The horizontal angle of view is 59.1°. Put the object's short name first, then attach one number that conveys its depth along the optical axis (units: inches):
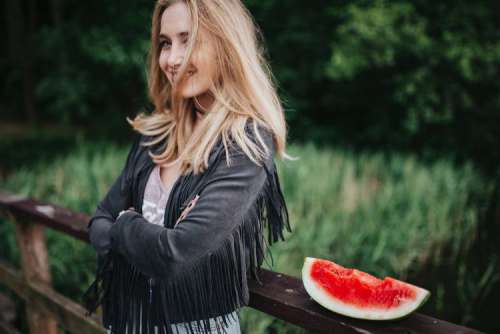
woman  48.1
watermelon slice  43.3
